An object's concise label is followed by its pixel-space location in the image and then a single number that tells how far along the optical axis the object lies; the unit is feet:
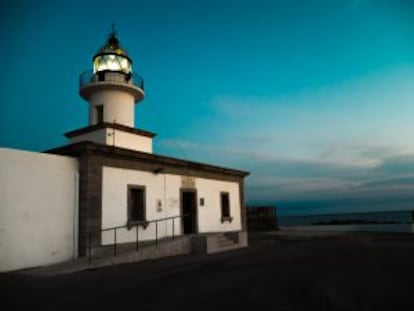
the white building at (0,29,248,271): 33.14
